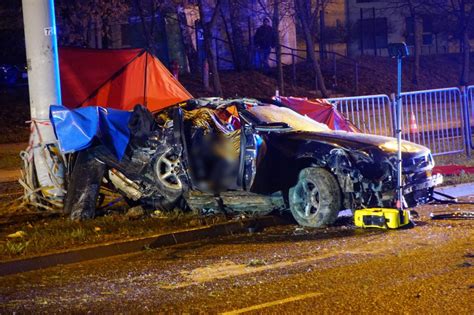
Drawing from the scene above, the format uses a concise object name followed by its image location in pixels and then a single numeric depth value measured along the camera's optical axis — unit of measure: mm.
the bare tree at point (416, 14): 38750
